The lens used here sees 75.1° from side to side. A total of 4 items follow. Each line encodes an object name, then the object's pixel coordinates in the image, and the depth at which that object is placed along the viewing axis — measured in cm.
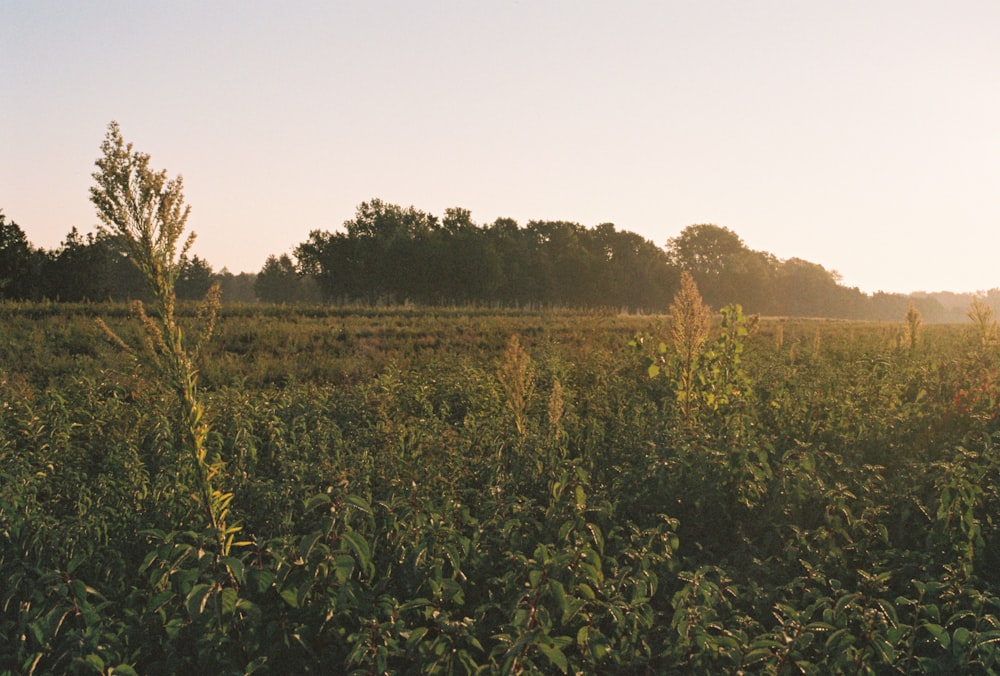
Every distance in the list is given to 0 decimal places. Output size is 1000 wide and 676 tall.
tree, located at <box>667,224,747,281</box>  9381
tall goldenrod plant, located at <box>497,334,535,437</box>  486
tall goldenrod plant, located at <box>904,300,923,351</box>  996
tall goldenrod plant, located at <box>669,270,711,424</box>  635
